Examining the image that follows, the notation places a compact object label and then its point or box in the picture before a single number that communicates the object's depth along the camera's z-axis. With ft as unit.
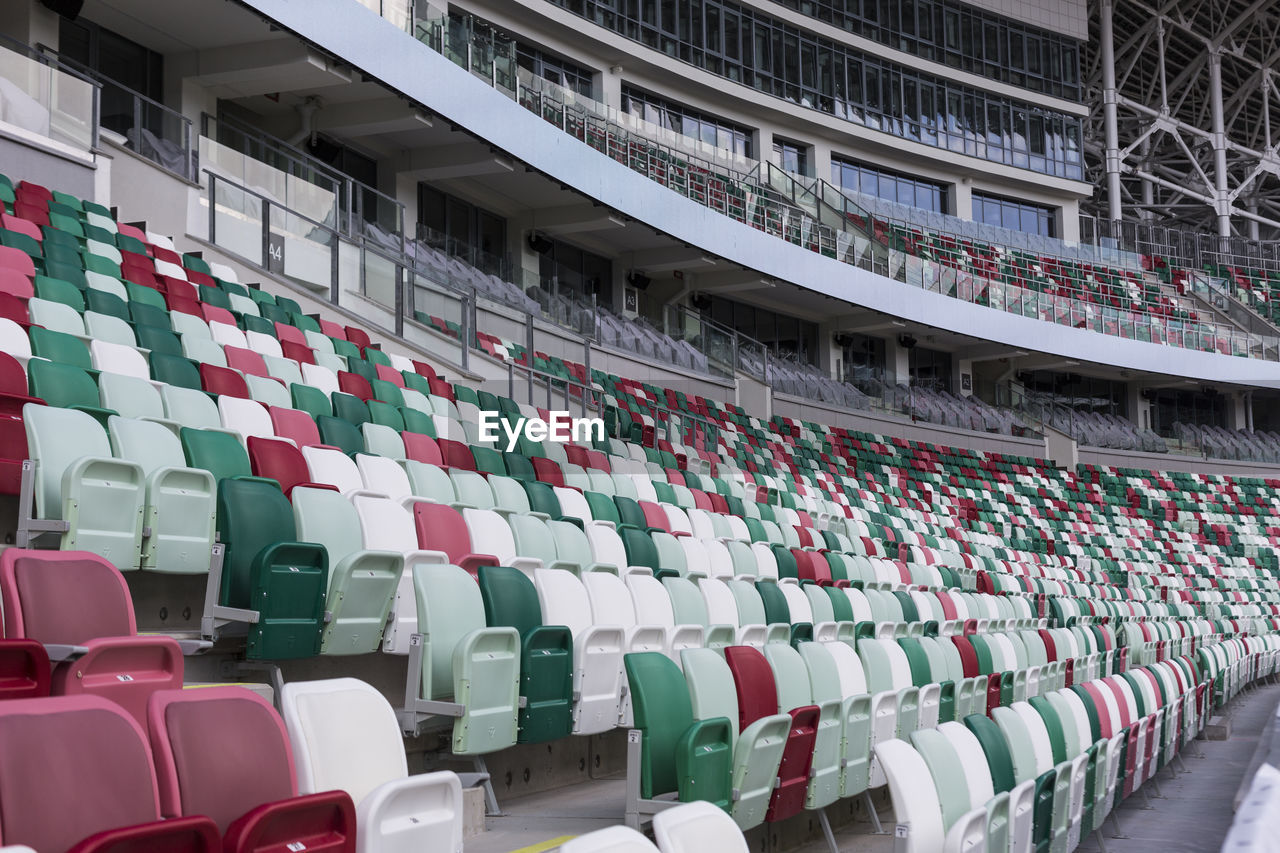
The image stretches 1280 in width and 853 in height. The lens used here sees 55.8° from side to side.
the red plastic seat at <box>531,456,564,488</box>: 23.17
